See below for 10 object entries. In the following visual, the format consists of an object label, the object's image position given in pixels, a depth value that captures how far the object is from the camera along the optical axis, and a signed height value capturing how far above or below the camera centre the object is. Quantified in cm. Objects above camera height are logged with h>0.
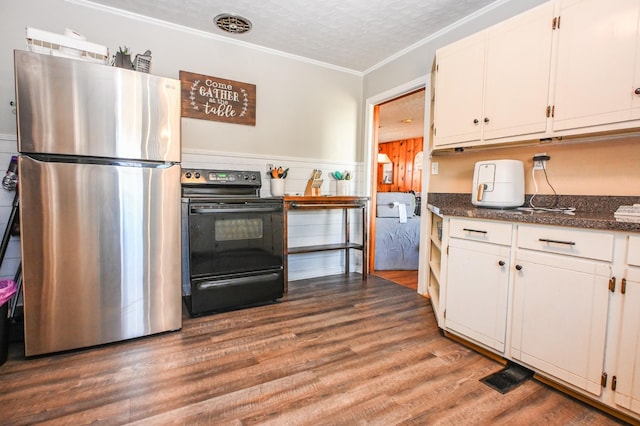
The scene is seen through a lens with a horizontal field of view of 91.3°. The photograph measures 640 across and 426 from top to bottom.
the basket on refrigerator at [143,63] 214 +86
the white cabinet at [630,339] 127 -58
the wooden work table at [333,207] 296 -19
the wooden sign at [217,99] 282 +85
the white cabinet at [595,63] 155 +71
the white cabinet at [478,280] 174 -51
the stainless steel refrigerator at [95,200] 171 -7
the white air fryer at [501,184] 204 +7
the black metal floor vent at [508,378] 160 -97
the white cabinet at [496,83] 188 +76
